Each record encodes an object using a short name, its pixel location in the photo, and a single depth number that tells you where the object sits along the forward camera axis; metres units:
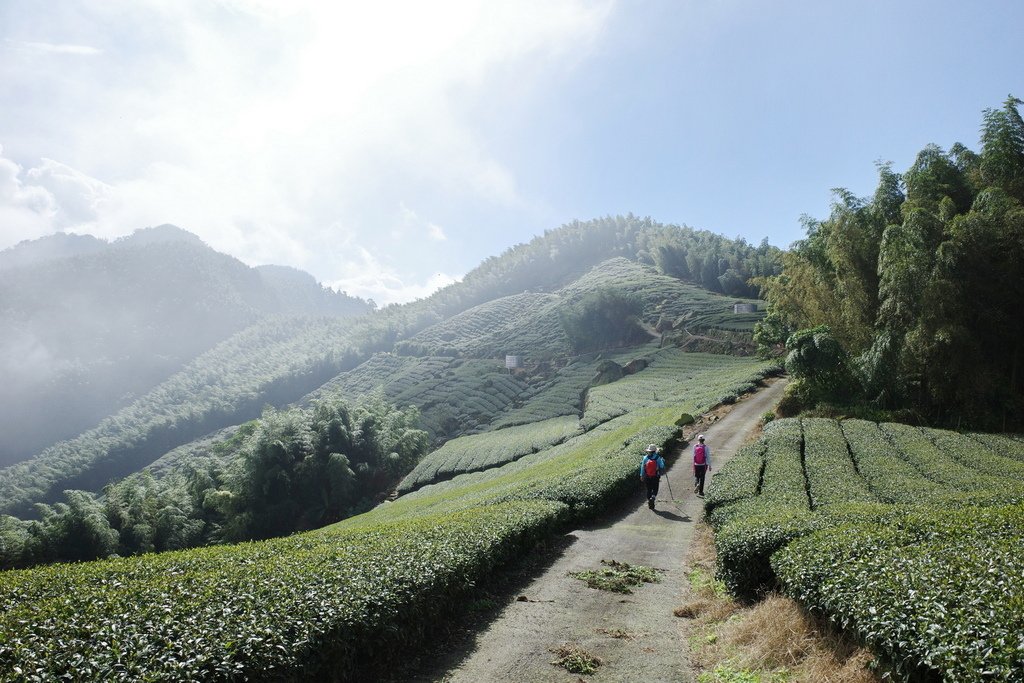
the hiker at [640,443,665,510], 19.05
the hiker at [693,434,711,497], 20.41
